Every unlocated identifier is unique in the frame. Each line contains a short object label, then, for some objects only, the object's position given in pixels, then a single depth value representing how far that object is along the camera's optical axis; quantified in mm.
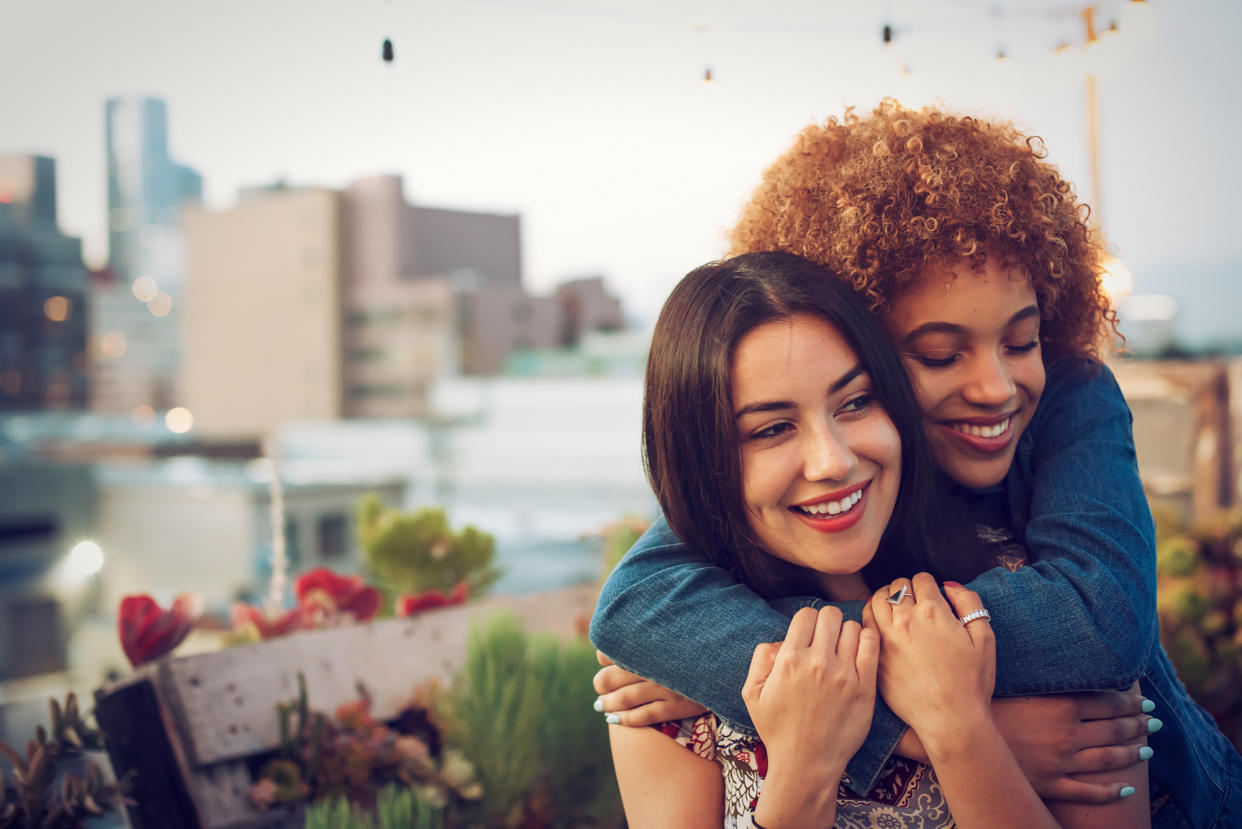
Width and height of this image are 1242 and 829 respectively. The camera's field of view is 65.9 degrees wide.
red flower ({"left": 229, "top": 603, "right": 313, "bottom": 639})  1907
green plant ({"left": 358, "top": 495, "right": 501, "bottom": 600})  2250
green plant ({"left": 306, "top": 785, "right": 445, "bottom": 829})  1383
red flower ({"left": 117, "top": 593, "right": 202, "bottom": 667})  1623
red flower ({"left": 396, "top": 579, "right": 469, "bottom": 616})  2051
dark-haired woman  946
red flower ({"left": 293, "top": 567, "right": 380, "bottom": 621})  1999
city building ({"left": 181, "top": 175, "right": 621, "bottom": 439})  47250
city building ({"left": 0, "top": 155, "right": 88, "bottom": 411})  40375
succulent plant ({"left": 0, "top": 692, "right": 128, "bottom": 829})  1445
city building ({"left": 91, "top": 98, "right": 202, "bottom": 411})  56594
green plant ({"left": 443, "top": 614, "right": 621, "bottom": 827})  1802
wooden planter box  1538
